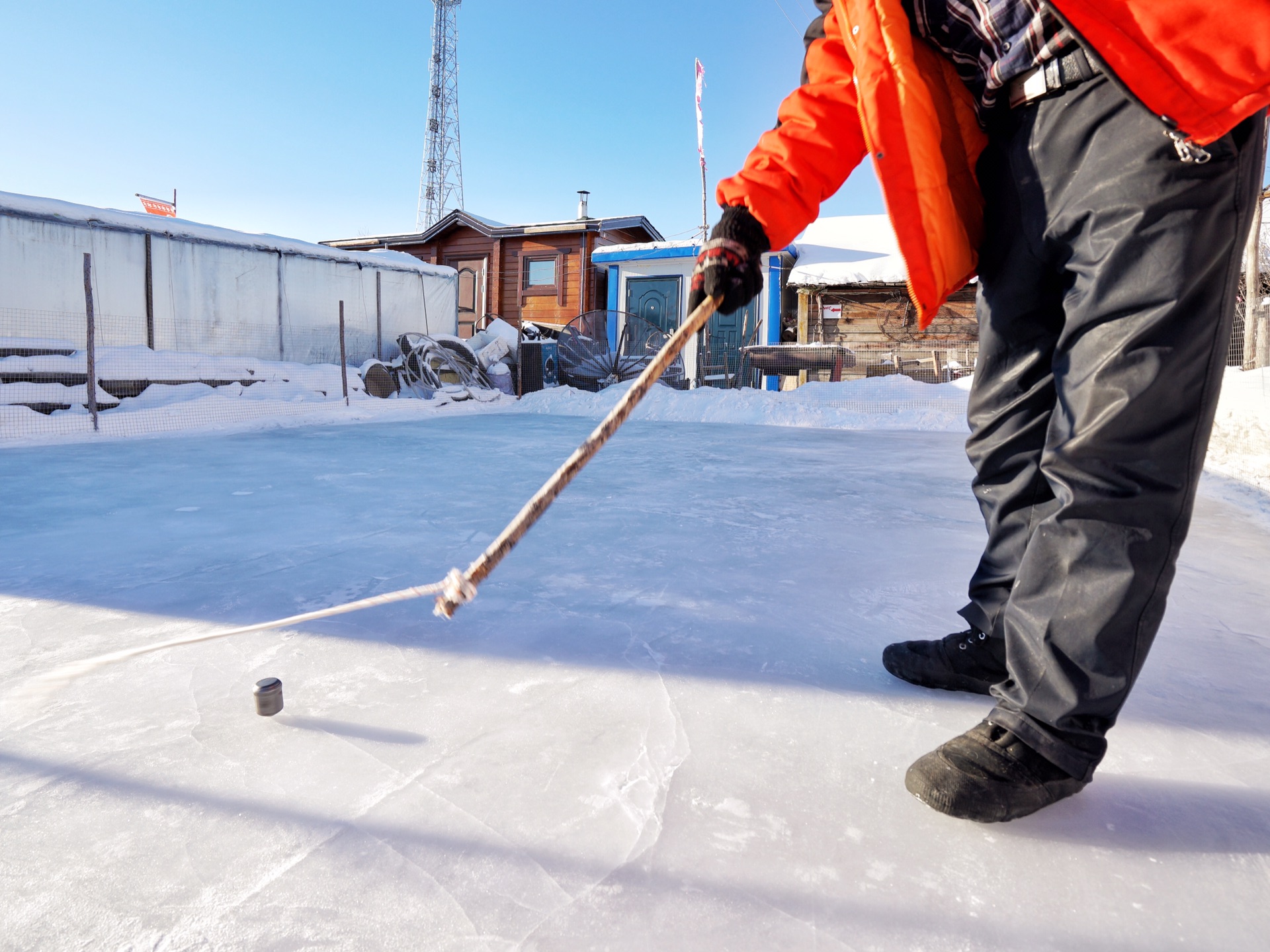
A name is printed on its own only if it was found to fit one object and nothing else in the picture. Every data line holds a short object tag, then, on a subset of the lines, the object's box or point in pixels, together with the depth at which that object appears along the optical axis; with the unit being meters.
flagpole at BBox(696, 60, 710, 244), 12.61
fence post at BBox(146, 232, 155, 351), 8.73
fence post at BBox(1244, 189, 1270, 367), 4.85
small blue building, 11.66
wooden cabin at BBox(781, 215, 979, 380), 11.58
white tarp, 7.84
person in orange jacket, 0.78
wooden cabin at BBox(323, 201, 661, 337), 13.79
